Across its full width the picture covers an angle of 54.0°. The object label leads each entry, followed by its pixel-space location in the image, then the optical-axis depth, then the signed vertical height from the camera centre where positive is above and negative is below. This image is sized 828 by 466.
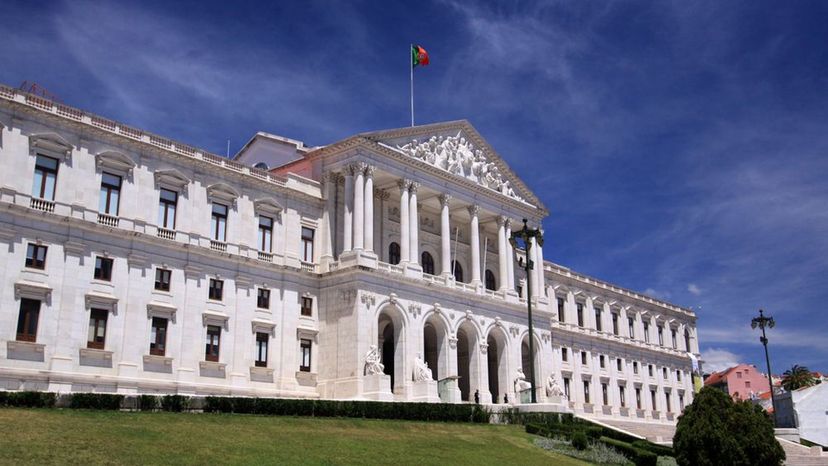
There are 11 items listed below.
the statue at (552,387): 61.69 +2.75
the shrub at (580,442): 36.50 -0.79
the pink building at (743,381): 130.60 +6.67
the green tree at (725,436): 30.27 -0.47
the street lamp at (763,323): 65.19 +7.88
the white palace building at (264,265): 39.75 +9.29
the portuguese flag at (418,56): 60.91 +26.93
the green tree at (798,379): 119.56 +6.36
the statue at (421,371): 51.06 +3.31
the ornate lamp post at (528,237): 42.71 +9.82
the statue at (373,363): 48.53 +3.62
